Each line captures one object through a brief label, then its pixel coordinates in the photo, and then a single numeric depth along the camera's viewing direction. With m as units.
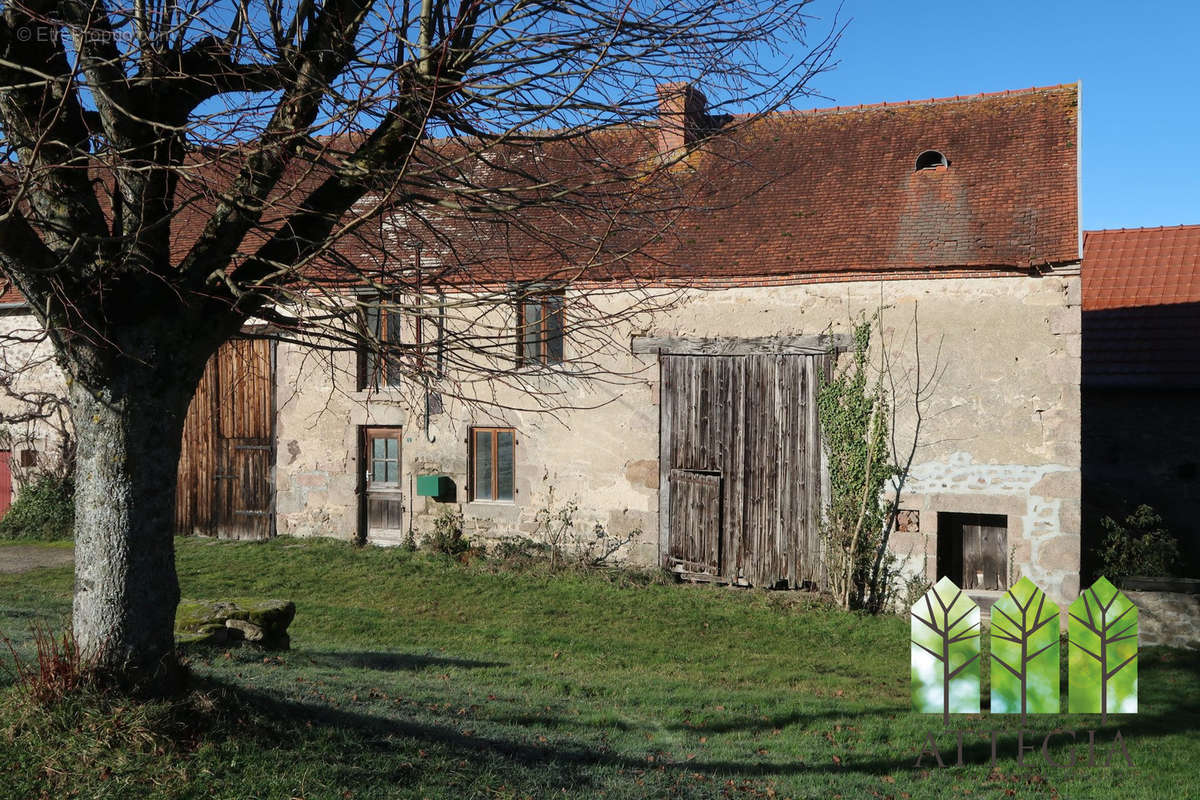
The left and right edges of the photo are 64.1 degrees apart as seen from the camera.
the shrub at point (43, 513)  16.44
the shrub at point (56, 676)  4.85
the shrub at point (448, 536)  14.76
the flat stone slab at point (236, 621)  8.59
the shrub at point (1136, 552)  12.60
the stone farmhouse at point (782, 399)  12.14
